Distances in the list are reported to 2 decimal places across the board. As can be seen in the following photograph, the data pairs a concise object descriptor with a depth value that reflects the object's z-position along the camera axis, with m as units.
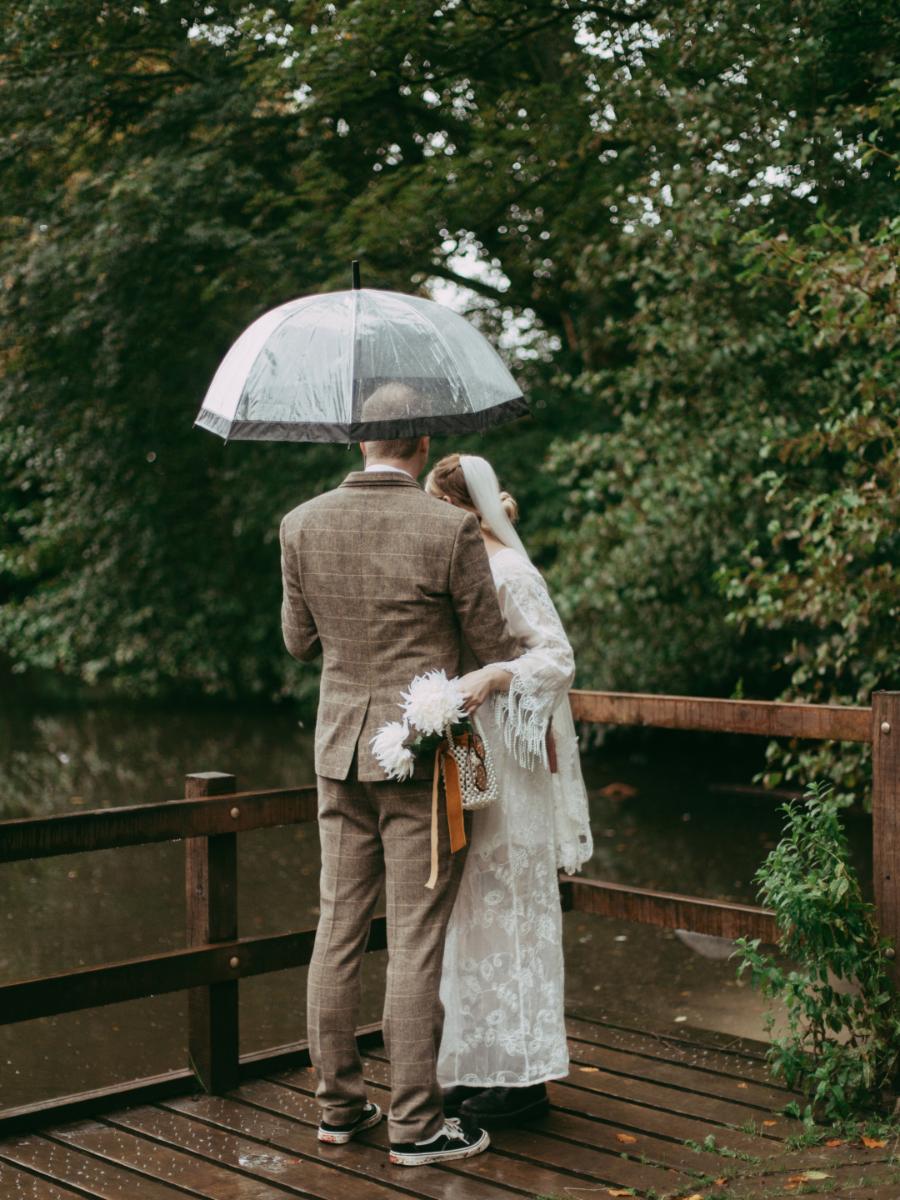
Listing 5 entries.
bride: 3.85
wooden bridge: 3.58
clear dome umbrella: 3.67
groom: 3.60
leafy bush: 3.98
